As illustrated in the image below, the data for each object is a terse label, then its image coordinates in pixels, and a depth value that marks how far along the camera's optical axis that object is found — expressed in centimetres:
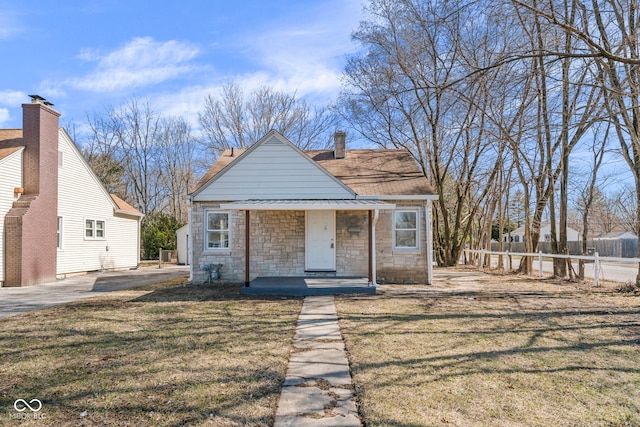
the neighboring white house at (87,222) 1558
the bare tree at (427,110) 1805
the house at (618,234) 4599
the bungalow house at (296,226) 1221
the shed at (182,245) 2367
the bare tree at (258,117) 2938
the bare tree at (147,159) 3189
